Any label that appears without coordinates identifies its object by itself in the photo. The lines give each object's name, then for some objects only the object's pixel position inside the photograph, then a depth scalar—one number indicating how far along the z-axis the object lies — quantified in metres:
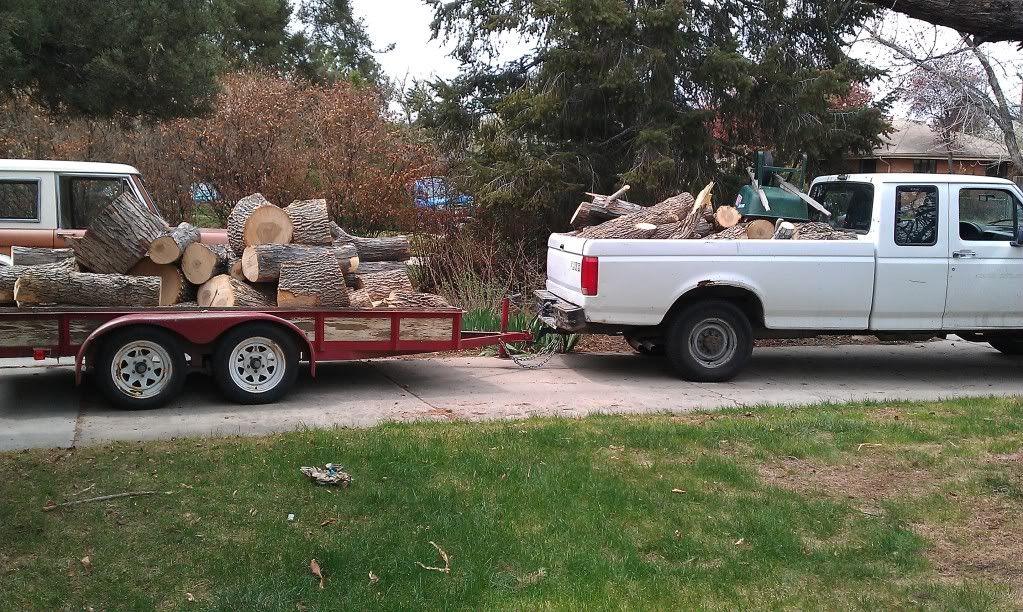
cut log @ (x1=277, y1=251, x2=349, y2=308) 8.62
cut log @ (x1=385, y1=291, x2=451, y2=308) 9.07
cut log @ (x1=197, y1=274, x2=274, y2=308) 8.54
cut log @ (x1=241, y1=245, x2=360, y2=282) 8.71
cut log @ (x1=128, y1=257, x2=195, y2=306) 8.66
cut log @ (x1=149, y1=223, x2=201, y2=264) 8.60
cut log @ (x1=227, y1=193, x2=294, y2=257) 9.08
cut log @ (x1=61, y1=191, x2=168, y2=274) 8.44
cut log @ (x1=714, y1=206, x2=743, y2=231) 10.30
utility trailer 7.92
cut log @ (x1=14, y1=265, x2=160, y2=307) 7.98
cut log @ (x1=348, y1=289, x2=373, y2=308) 9.02
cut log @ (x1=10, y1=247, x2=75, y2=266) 8.78
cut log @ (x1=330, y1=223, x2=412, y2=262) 10.16
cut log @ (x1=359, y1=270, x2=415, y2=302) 9.23
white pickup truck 9.54
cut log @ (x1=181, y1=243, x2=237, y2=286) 8.89
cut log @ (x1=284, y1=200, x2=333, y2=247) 9.23
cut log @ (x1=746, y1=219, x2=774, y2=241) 10.14
